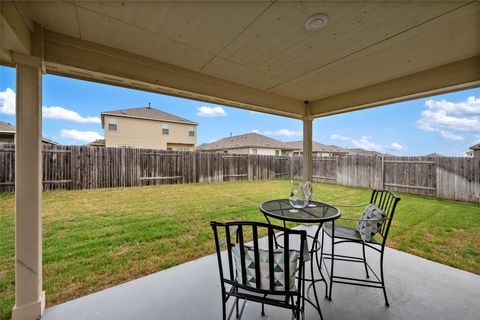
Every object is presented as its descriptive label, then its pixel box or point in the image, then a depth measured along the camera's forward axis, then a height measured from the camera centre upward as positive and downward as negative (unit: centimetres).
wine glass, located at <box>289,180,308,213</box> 239 -49
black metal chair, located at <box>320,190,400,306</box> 192 -79
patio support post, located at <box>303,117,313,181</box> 388 +21
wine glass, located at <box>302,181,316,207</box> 248 -38
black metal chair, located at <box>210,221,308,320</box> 123 -69
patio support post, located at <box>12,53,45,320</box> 156 -18
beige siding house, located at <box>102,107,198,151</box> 1254 +198
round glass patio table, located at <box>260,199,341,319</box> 191 -54
